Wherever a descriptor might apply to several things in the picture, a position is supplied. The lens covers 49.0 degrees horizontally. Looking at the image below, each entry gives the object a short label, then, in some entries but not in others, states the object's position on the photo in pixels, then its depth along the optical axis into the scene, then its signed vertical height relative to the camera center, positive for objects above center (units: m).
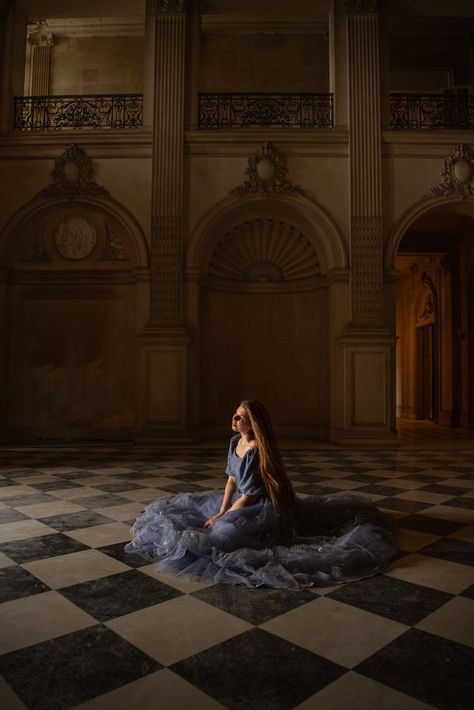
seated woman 2.76 -0.92
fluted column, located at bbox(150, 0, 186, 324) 9.59 +4.10
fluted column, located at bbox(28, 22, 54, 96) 12.64 +7.87
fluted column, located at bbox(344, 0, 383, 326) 9.52 +4.11
